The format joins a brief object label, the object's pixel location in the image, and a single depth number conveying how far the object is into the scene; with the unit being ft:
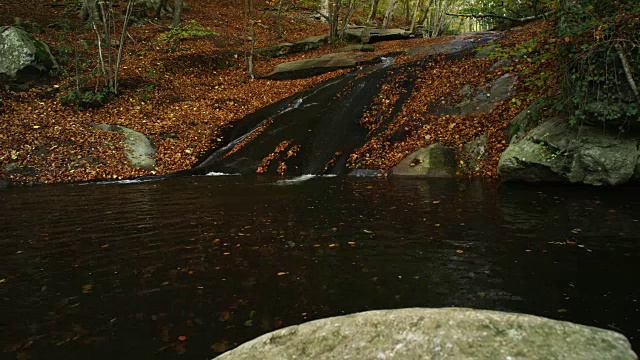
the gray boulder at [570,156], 26.23
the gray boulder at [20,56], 49.21
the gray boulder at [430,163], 35.86
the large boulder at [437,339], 5.79
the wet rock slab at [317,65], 64.28
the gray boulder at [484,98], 40.57
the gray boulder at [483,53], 50.29
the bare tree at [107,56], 51.75
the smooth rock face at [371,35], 80.39
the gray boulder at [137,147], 42.11
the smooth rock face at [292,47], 77.10
